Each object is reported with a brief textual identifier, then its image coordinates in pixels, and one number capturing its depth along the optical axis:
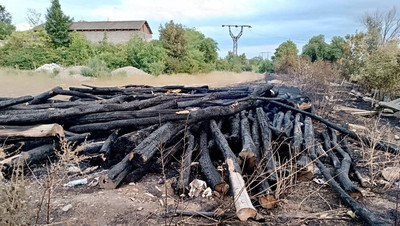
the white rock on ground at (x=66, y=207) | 3.15
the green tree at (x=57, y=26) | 25.88
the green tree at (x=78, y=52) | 24.71
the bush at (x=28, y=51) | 22.88
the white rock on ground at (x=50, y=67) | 20.94
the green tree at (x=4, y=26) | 31.75
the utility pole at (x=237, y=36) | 38.99
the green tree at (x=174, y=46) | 24.20
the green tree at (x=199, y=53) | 25.83
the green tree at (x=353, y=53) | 16.12
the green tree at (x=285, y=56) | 26.96
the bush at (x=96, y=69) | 19.36
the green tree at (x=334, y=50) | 30.56
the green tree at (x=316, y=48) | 32.22
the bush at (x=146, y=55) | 23.59
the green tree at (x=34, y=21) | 27.02
